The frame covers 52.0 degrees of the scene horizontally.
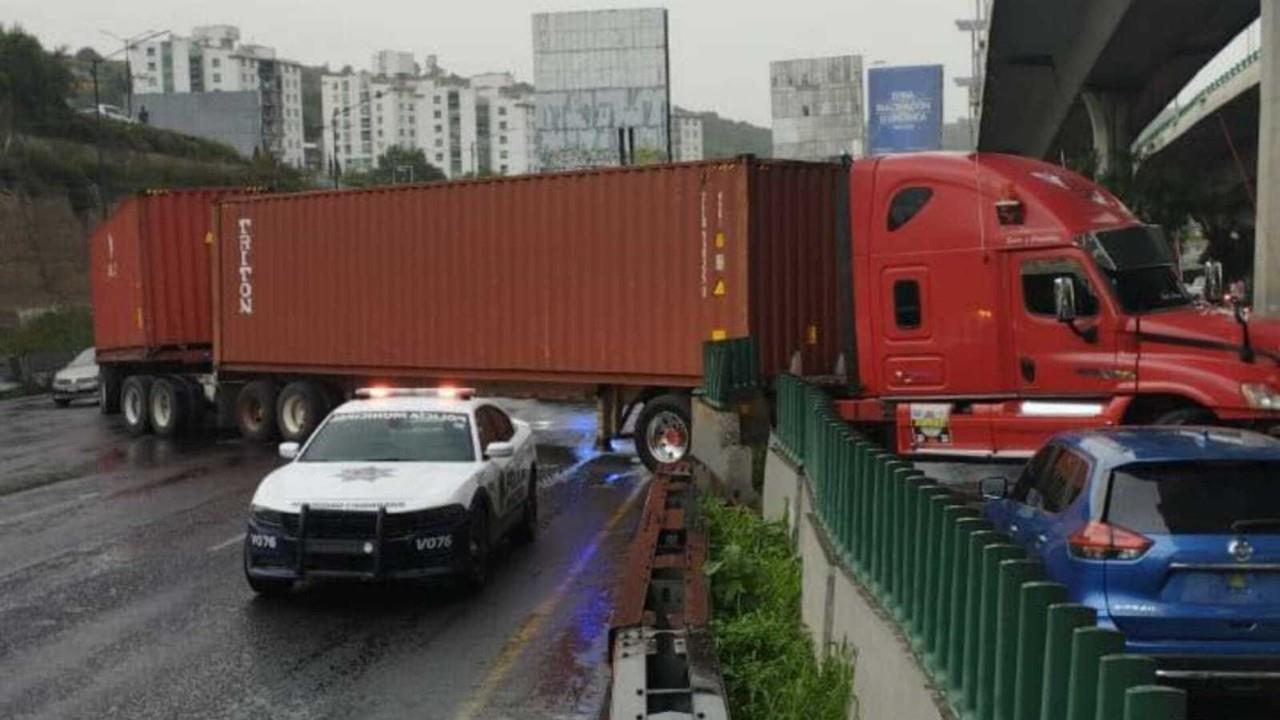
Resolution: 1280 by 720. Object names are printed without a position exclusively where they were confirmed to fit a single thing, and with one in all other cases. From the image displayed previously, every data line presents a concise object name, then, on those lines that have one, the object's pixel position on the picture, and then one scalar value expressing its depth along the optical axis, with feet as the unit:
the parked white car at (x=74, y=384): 112.27
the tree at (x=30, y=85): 229.45
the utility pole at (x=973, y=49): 189.67
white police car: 30.99
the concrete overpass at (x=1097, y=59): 97.04
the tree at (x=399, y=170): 350.02
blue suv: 20.33
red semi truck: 39.86
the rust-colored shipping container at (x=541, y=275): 52.47
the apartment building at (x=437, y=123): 564.30
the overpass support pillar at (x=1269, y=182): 67.10
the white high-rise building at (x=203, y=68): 557.74
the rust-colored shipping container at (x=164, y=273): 76.84
